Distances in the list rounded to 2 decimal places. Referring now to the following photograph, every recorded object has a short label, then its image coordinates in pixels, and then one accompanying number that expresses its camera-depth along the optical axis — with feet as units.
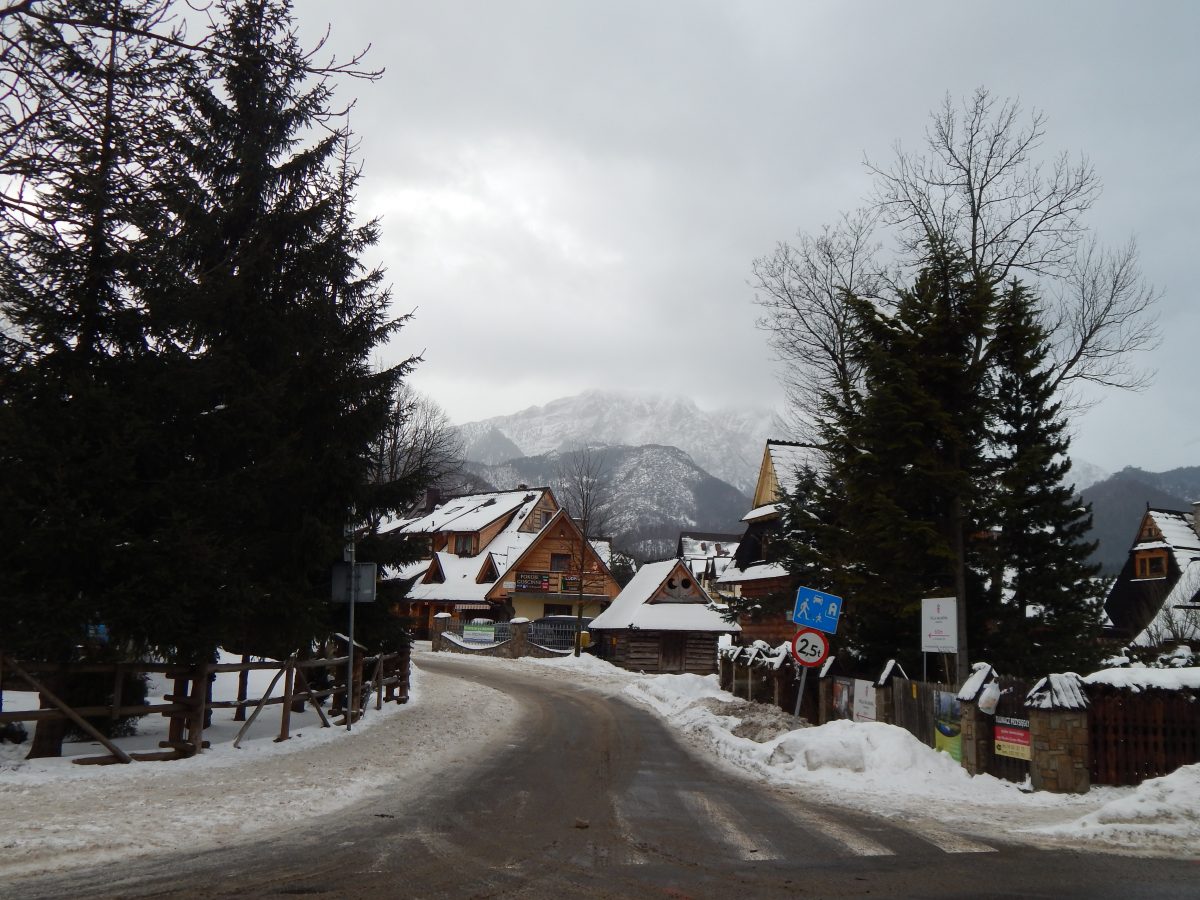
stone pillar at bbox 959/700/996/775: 42.91
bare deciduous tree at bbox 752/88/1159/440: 74.08
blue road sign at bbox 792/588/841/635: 56.49
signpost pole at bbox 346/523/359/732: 52.54
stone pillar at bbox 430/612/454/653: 166.20
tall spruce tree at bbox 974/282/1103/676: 61.16
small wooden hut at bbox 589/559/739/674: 144.87
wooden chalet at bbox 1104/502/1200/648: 122.42
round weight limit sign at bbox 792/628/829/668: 57.11
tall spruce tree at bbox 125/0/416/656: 40.34
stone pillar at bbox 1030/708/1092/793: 39.24
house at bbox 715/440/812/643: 118.32
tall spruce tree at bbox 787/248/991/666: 60.54
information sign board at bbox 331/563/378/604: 52.65
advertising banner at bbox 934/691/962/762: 44.93
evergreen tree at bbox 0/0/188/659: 26.27
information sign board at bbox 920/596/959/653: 48.32
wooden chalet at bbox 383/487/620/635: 184.34
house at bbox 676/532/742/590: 270.05
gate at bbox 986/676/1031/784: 41.22
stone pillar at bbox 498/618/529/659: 155.43
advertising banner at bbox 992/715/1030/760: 40.95
